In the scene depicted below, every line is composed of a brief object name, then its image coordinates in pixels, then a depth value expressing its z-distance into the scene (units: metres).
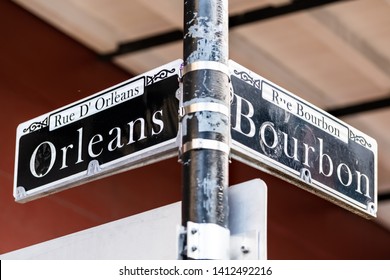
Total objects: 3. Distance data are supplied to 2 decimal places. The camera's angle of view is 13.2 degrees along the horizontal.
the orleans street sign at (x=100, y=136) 5.01
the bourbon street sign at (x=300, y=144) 4.93
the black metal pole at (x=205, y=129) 4.02
